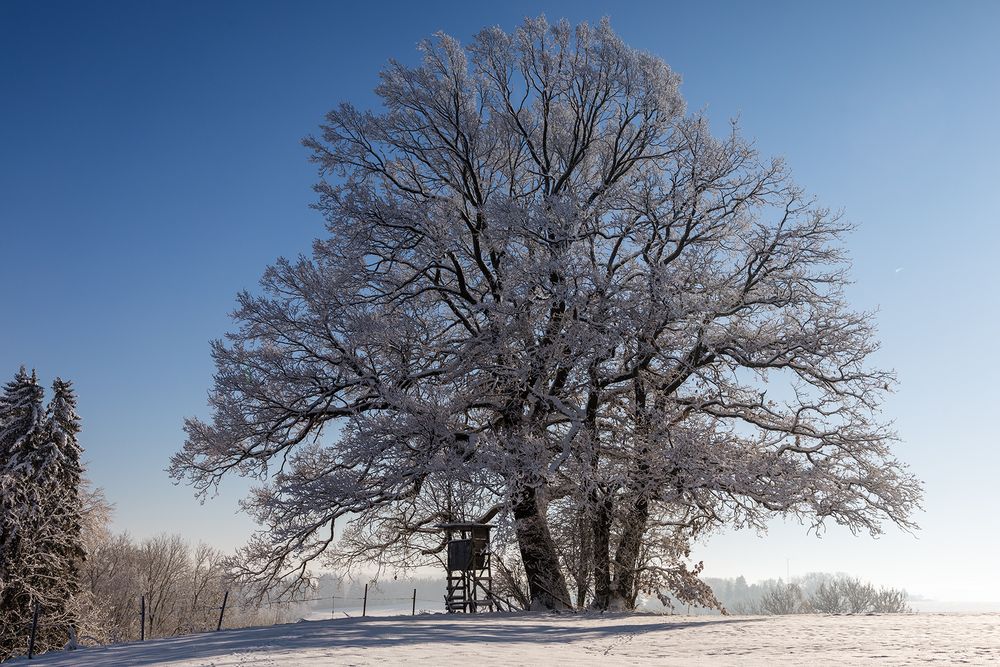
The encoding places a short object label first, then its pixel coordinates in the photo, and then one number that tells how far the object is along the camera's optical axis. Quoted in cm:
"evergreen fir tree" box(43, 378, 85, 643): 2462
